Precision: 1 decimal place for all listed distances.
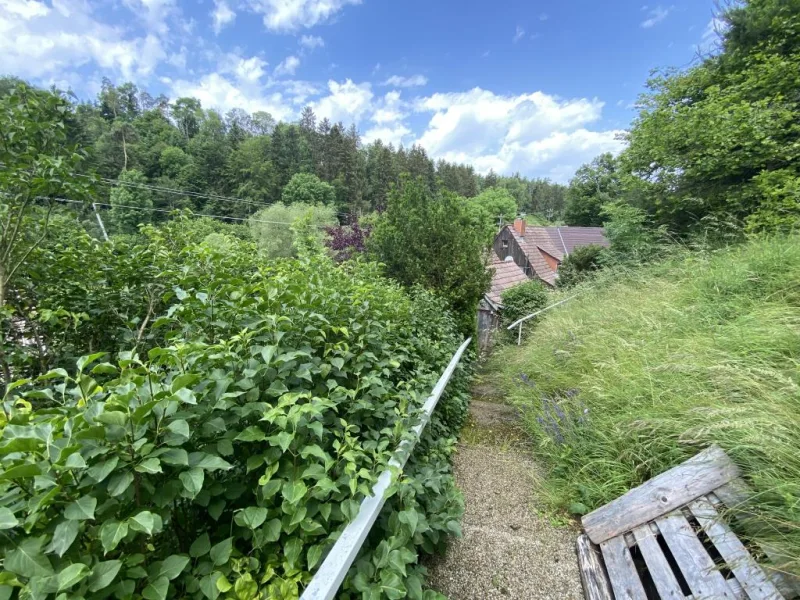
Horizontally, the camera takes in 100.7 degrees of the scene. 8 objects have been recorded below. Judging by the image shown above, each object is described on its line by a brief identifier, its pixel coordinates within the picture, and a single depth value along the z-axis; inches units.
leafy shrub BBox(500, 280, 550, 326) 368.5
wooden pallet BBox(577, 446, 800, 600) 51.2
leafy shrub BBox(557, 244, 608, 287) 450.5
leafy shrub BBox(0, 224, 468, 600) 26.9
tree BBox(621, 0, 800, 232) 196.7
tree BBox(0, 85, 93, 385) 66.6
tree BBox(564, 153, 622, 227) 1282.0
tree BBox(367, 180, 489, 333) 194.4
